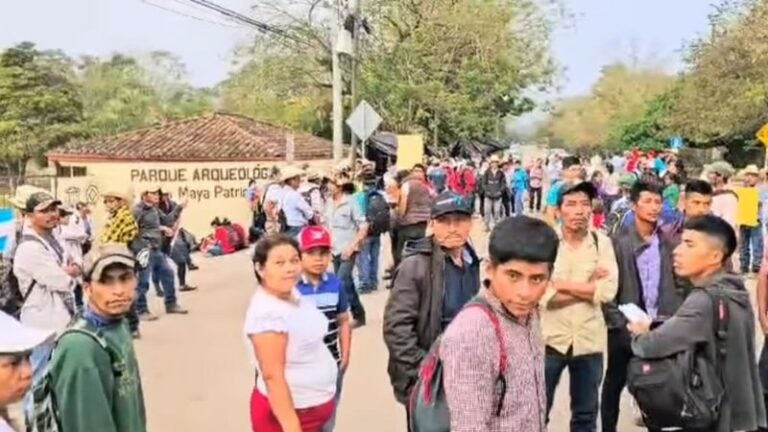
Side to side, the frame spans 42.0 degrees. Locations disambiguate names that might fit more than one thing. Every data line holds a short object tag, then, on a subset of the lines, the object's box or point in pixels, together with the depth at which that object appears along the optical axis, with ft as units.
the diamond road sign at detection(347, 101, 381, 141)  62.28
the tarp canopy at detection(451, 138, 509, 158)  140.87
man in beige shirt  16.60
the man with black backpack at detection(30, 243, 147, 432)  10.42
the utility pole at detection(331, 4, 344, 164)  75.61
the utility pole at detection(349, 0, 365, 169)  76.11
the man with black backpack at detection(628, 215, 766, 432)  13.46
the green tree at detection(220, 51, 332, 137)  124.26
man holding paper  17.85
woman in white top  12.78
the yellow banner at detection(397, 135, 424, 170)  66.54
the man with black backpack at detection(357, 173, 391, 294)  39.19
